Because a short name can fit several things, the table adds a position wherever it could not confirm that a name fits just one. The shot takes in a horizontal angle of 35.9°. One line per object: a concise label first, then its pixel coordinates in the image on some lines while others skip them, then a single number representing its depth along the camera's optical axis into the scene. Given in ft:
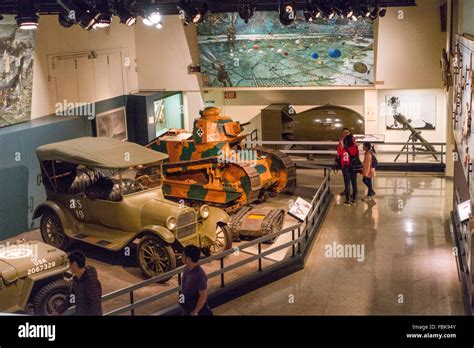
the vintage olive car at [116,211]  39.19
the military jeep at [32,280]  31.73
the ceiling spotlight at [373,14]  51.96
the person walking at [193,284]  26.63
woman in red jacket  54.13
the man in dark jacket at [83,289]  26.91
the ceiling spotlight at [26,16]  41.29
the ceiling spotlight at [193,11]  46.11
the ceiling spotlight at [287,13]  47.39
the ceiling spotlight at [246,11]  47.78
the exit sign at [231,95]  76.95
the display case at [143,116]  67.26
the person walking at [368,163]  54.95
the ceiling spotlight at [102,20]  43.65
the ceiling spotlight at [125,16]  45.88
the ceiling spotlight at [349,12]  47.39
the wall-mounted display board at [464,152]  31.64
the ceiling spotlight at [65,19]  44.14
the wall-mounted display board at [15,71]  47.65
